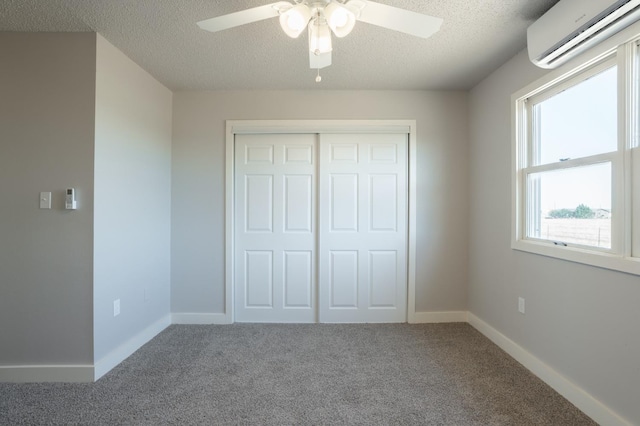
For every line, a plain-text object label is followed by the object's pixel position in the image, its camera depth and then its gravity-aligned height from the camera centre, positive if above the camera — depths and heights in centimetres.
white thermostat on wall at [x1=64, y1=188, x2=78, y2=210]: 199 +9
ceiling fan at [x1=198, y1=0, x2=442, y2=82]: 134 +93
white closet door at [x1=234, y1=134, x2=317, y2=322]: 305 -15
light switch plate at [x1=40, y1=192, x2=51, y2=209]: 200 +9
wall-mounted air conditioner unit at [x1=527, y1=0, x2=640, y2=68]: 141 +97
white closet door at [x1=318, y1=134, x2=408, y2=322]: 304 -15
